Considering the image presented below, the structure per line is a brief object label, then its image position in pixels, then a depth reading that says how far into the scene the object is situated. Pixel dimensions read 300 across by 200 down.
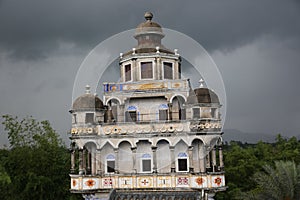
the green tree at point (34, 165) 31.06
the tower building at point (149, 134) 25.64
